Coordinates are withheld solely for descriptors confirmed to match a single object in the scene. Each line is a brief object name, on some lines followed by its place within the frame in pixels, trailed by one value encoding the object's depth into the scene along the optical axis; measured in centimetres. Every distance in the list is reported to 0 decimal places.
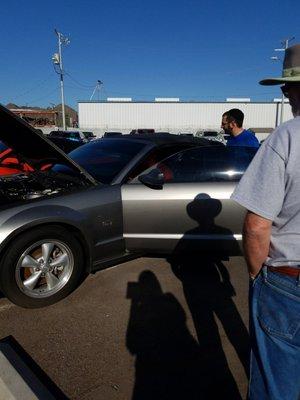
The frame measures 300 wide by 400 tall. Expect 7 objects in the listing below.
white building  4981
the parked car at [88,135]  3304
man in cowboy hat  127
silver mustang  305
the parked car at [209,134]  3393
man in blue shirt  521
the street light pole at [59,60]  3453
